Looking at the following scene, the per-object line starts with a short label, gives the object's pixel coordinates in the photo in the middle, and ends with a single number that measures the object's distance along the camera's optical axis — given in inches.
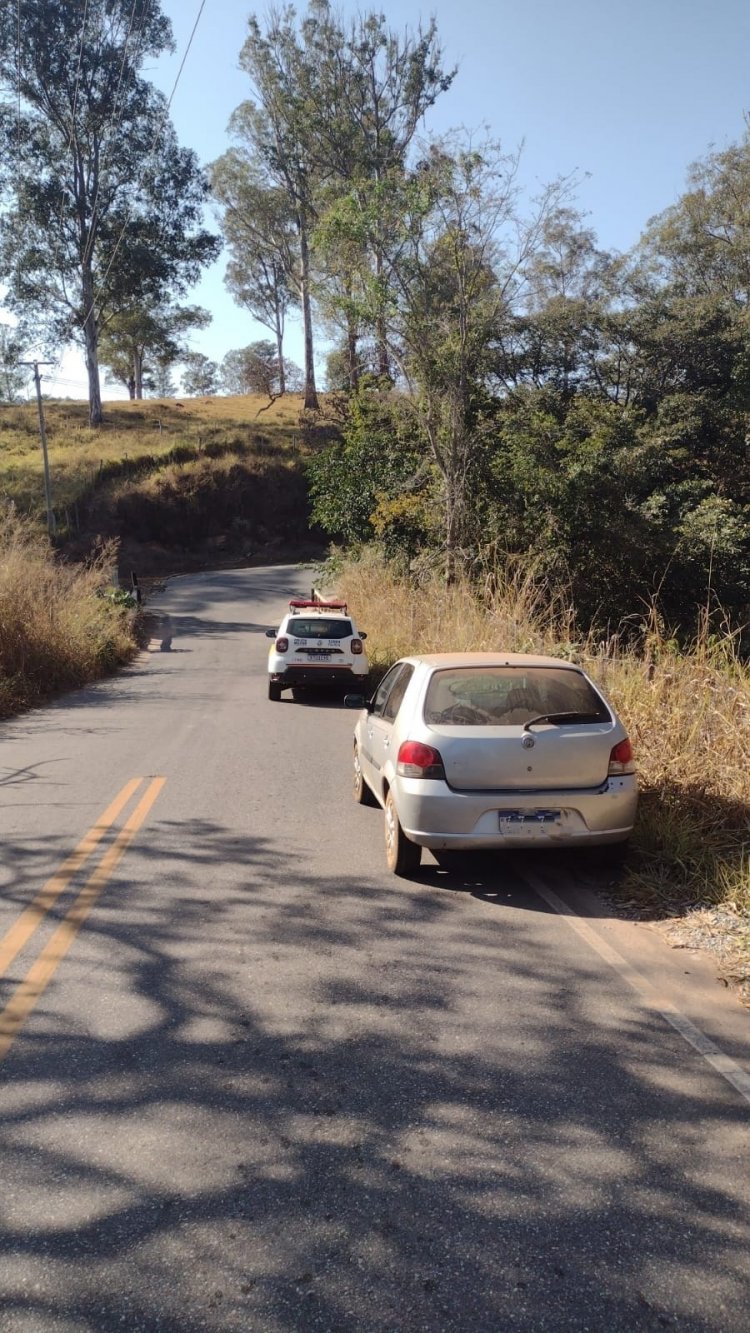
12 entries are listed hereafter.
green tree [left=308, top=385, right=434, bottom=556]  916.0
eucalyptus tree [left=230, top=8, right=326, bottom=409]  1718.8
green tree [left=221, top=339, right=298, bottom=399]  3255.4
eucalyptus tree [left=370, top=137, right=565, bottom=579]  756.6
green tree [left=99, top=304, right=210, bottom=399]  2343.8
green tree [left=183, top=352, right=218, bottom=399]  4111.7
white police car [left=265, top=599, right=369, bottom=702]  609.6
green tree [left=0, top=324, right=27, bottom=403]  2084.2
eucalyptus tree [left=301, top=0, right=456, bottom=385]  1649.9
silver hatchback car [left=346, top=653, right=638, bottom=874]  229.6
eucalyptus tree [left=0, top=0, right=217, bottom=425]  1743.4
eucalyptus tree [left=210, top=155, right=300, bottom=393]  2138.3
